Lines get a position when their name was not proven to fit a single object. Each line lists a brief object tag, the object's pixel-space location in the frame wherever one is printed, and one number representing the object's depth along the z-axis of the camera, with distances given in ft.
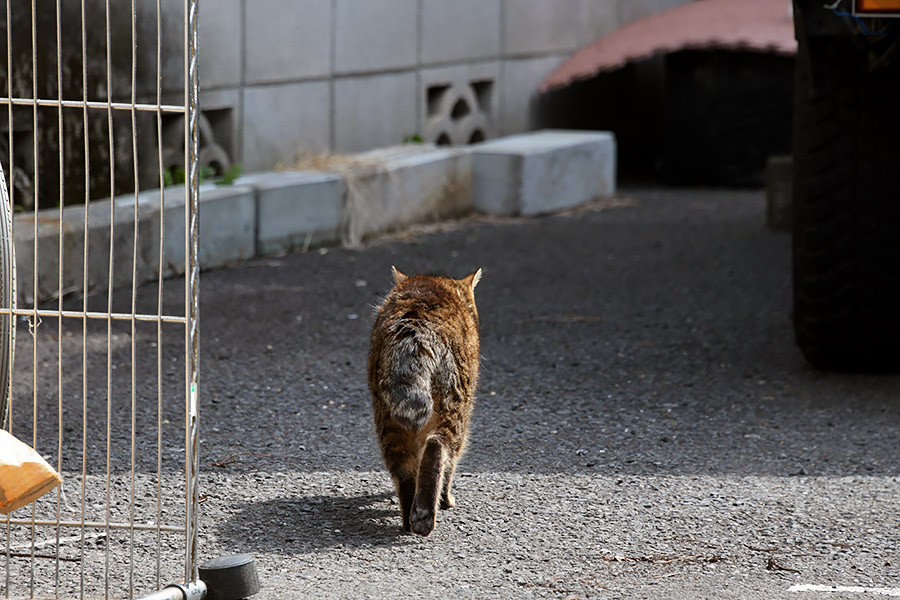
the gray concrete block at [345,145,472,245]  53.11
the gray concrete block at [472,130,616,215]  60.44
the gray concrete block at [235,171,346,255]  49.06
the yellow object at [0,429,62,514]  16.48
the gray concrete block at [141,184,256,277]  44.29
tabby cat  21.59
